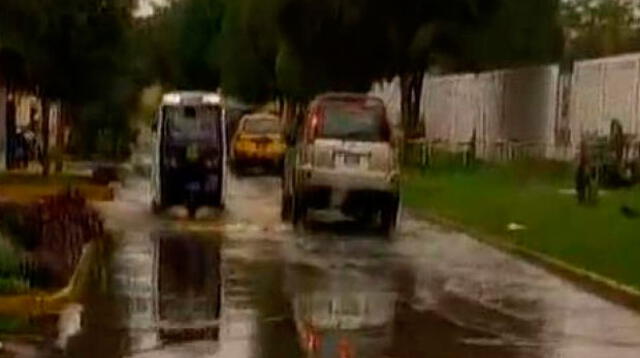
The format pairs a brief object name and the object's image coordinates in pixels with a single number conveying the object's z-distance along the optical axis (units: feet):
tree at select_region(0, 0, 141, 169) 120.26
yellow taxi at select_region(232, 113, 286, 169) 185.37
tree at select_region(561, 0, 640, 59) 256.32
